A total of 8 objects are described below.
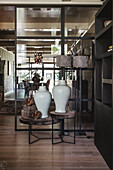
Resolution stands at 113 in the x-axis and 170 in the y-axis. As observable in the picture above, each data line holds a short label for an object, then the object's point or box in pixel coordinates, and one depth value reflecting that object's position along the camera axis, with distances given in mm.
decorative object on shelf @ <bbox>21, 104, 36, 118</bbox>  4236
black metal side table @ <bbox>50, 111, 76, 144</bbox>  3939
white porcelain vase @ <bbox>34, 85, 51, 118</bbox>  4172
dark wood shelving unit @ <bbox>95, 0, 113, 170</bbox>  3041
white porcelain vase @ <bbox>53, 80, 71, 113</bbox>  4113
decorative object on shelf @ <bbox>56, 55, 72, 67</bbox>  4320
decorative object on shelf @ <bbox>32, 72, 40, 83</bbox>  4848
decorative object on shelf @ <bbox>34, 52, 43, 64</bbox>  4839
